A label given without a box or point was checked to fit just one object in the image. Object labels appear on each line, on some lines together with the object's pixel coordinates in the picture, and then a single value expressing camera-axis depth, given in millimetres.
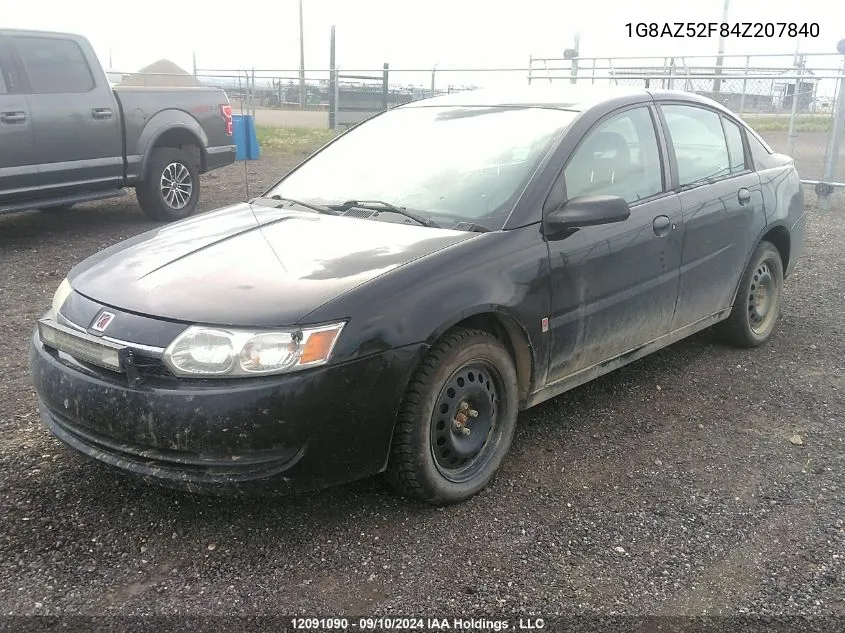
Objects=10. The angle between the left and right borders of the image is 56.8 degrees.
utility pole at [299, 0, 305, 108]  37281
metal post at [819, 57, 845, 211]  10555
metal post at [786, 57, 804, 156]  11406
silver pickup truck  7266
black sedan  2646
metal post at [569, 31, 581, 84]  15431
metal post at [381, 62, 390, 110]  16633
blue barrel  11398
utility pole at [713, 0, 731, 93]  13336
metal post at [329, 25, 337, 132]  16984
